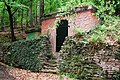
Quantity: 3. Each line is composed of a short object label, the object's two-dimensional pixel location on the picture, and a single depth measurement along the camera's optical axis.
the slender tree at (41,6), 9.48
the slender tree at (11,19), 8.90
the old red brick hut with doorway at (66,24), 6.69
